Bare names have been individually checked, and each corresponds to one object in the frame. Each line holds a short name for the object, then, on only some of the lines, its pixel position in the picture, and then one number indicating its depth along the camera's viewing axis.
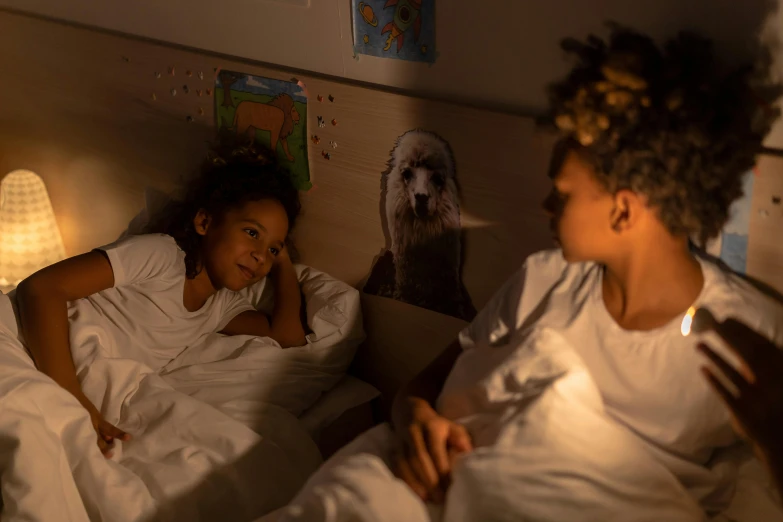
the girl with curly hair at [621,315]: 0.76
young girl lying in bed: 1.28
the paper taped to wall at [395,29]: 1.09
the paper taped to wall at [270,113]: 1.32
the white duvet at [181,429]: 1.00
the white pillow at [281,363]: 1.30
